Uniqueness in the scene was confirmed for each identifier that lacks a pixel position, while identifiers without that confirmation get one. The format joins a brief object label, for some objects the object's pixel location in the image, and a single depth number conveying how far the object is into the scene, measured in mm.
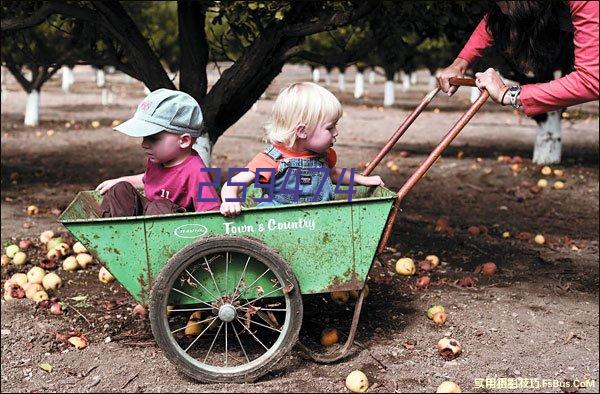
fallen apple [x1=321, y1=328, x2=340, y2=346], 4230
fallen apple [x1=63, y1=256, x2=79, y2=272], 5621
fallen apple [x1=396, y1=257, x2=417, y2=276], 5520
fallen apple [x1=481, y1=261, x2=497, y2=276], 5613
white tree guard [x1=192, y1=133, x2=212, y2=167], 6098
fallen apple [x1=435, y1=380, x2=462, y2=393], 3492
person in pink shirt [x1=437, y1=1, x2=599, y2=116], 3434
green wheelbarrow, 3514
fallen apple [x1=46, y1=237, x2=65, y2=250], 5977
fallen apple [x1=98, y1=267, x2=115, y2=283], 5281
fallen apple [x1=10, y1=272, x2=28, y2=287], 5255
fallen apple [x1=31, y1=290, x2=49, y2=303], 4938
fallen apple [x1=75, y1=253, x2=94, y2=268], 5688
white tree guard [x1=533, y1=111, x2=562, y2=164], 11188
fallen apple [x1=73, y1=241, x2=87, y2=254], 5828
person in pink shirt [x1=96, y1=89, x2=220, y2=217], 3844
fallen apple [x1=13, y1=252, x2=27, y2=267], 5773
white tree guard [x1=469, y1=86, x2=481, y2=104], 25742
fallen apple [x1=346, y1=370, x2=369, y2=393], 3607
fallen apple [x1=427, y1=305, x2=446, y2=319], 4609
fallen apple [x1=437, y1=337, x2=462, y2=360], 4023
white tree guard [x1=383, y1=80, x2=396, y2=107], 25198
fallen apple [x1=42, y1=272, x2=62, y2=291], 5215
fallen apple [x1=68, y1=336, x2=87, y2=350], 4199
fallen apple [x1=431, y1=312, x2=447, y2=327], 4523
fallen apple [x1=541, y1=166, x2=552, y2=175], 9930
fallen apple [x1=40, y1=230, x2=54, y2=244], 6262
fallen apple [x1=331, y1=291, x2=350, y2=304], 4844
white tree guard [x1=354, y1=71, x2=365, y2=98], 29500
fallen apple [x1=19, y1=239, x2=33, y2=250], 6137
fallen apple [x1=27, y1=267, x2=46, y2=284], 5223
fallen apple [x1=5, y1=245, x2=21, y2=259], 5923
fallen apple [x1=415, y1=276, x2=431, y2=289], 5250
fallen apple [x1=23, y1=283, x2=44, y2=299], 5043
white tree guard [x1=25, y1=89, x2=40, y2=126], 16453
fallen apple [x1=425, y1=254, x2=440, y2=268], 5793
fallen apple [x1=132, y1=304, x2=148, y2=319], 4730
